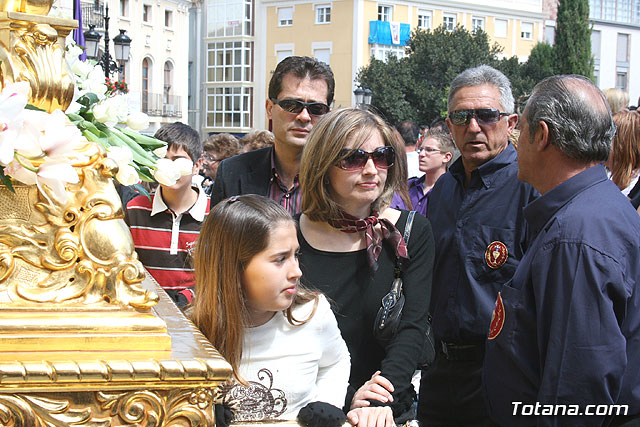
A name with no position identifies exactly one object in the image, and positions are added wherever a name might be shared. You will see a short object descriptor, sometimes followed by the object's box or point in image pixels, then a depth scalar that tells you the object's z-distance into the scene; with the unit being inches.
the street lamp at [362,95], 925.9
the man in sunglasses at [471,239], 125.2
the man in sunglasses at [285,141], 139.0
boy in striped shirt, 163.3
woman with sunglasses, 110.1
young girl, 89.3
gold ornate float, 52.1
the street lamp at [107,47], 453.1
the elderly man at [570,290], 87.3
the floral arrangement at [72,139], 55.8
